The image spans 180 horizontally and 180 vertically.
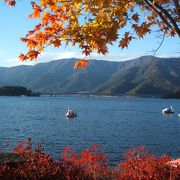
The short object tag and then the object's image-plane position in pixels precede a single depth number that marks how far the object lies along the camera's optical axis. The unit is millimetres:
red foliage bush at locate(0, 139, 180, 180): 9461
